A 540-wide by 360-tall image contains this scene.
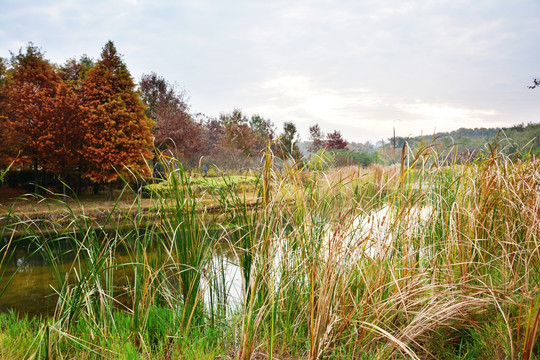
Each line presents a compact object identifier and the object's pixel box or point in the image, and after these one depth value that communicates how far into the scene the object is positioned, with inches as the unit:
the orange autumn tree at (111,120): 386.3
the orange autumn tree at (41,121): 374.6
